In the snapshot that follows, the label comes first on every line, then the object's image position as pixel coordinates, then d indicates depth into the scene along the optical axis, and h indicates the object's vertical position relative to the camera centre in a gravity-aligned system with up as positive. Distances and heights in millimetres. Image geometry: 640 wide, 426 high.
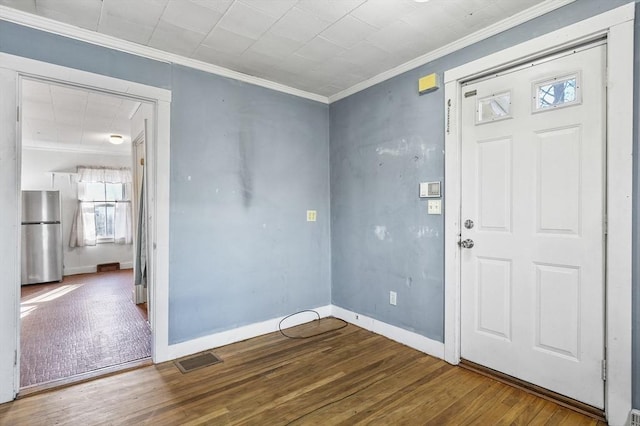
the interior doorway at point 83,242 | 2881 -596
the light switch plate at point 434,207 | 2678 +41
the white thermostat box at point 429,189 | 2686 +189
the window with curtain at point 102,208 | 6719 +71
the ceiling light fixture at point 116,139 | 5461 +1252
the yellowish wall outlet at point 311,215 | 3646 -39
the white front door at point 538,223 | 1941 -73
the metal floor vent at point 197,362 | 2562 -1237
